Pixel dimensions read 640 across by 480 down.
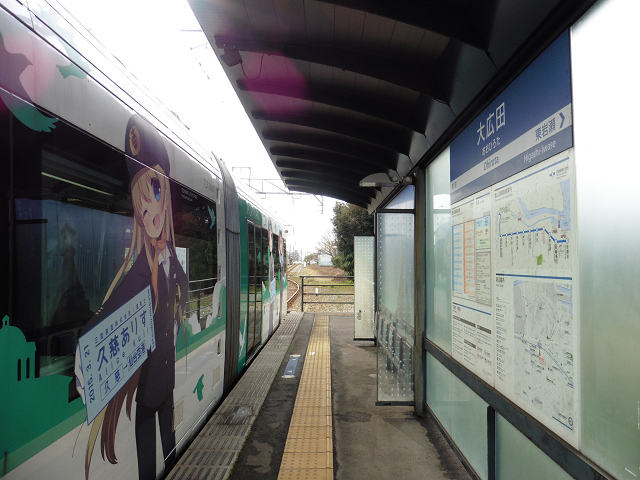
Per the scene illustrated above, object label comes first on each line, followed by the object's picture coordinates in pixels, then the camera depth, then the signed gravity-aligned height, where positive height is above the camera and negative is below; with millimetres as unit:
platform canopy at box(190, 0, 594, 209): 2496 +1558
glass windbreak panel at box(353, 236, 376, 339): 8430 -831
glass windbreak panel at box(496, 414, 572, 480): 2117 -1249
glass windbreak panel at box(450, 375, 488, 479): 2992 -1457
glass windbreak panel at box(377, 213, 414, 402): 4898 -917
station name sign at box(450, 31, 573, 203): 2014 +724
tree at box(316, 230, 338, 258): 44359 +196
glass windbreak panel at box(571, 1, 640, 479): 1559 -5
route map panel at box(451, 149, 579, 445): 1947 -269
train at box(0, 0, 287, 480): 1523 -75
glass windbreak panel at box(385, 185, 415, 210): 5246 +672
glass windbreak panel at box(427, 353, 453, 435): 3768 -1466
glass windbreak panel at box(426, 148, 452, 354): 3729 -73
